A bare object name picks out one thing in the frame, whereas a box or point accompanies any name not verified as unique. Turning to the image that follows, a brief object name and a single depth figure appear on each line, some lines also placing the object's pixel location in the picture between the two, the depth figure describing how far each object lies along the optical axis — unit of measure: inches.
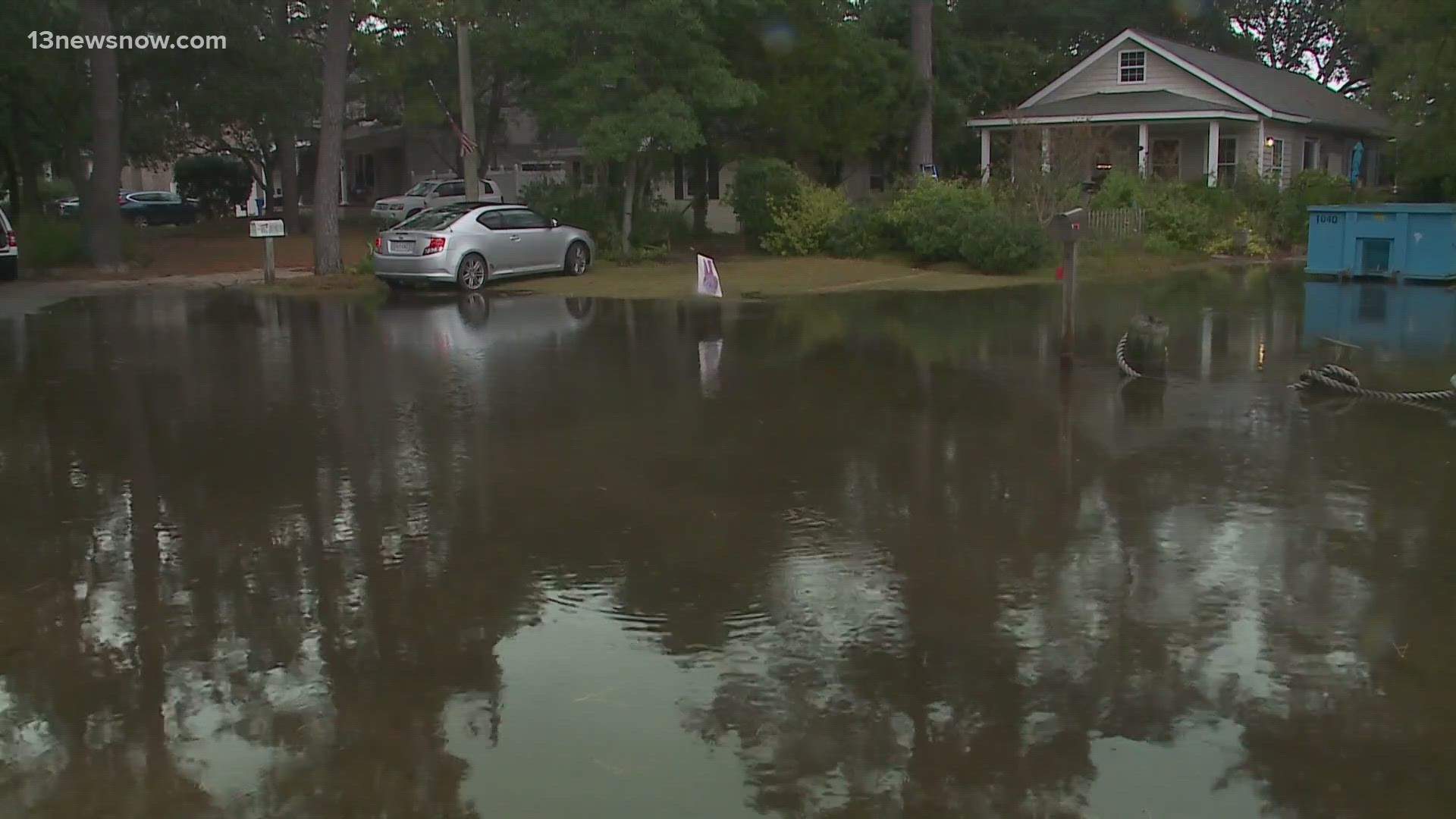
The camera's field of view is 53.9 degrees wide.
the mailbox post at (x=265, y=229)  932.0
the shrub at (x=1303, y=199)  1285.7
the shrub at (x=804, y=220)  1146.7
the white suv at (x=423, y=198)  1656.0
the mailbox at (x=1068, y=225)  490.6
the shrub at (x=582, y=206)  1123.3
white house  1461.6
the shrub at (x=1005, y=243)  975.6
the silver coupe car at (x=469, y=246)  888.9
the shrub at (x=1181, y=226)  1186.0
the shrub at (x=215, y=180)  2160.4
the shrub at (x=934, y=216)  1028.5
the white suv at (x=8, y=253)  986.7
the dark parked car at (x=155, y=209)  1955.0
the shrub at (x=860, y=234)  1101.1
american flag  1009.5
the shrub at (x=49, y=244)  1085.8
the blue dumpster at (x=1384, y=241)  900.6
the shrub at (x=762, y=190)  1168.2
